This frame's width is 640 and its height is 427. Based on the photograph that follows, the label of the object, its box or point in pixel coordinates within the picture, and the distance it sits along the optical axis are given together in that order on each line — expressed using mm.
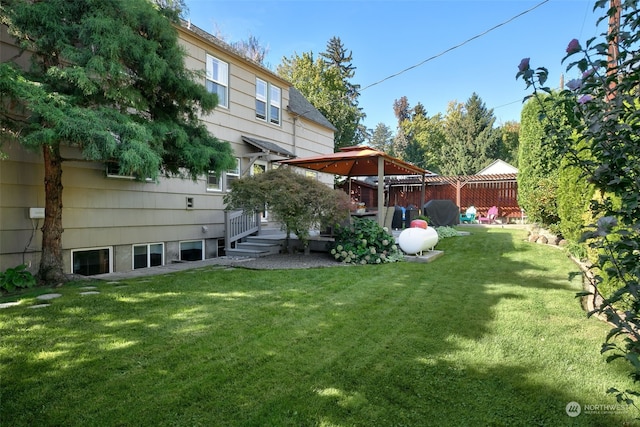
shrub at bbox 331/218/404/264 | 7423
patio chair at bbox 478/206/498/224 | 18484
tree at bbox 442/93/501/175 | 29219
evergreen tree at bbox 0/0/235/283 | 4184
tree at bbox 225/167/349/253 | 6941
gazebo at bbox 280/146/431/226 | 8125
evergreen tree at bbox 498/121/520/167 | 34794
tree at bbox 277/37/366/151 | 22656
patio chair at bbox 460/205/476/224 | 18672
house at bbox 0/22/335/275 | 5367
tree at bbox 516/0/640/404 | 1312
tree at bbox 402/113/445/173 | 37094
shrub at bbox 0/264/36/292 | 4816
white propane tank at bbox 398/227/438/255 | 7484
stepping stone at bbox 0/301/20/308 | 3946
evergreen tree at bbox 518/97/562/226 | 9203
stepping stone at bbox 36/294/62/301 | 4285
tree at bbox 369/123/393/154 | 61019
